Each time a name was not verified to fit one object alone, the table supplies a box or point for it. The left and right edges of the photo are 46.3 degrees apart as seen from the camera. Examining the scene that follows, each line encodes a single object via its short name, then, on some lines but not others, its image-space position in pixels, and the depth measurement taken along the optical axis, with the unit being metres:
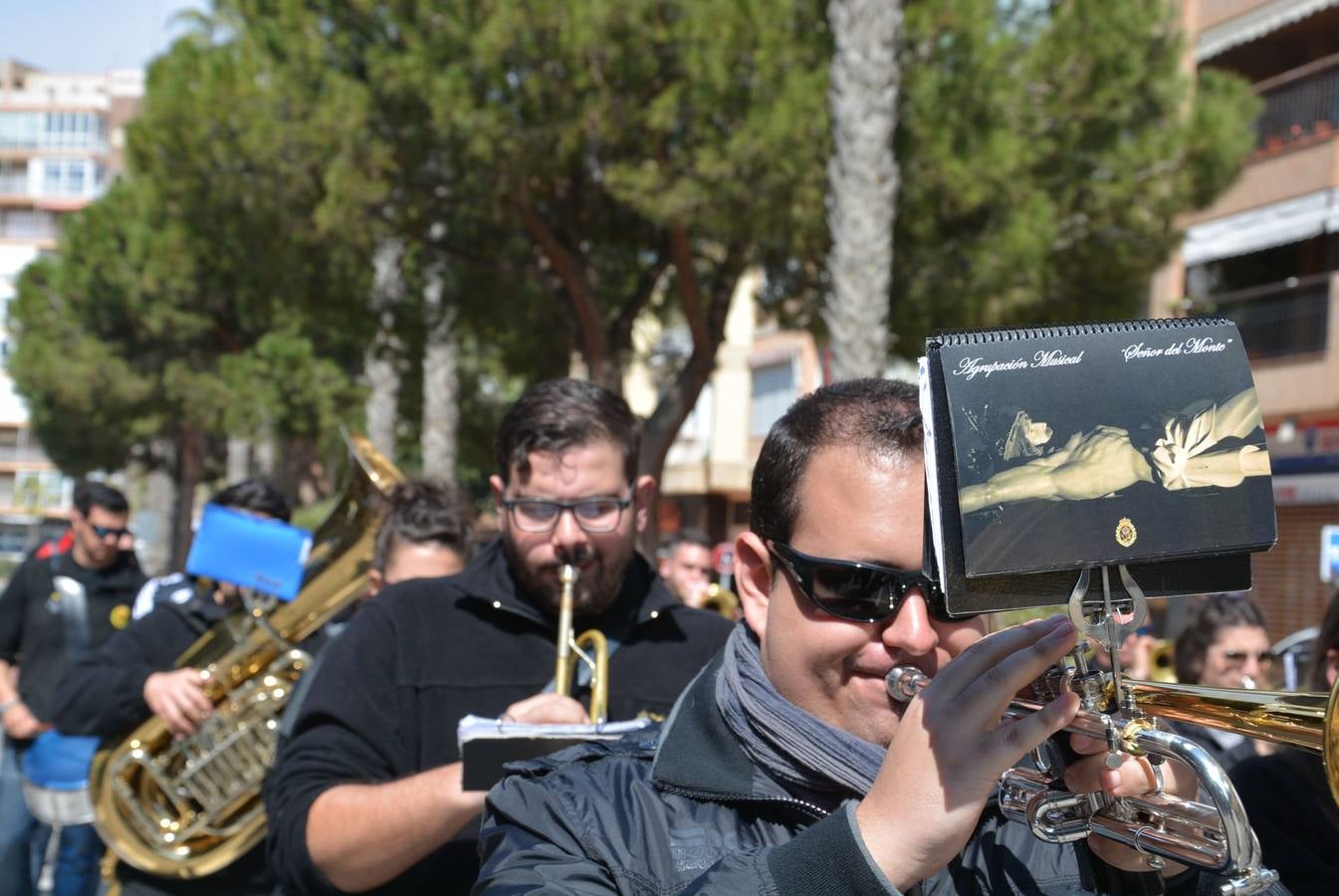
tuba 4.52
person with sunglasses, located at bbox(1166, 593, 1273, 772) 4.94
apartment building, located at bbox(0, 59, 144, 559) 89.19
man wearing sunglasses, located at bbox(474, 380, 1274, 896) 1.78
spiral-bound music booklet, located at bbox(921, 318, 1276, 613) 1.45
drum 6.00
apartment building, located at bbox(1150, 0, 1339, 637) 18.52
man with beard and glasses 2.81
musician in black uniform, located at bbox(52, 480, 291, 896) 4.45
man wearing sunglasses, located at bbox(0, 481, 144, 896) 6.49
